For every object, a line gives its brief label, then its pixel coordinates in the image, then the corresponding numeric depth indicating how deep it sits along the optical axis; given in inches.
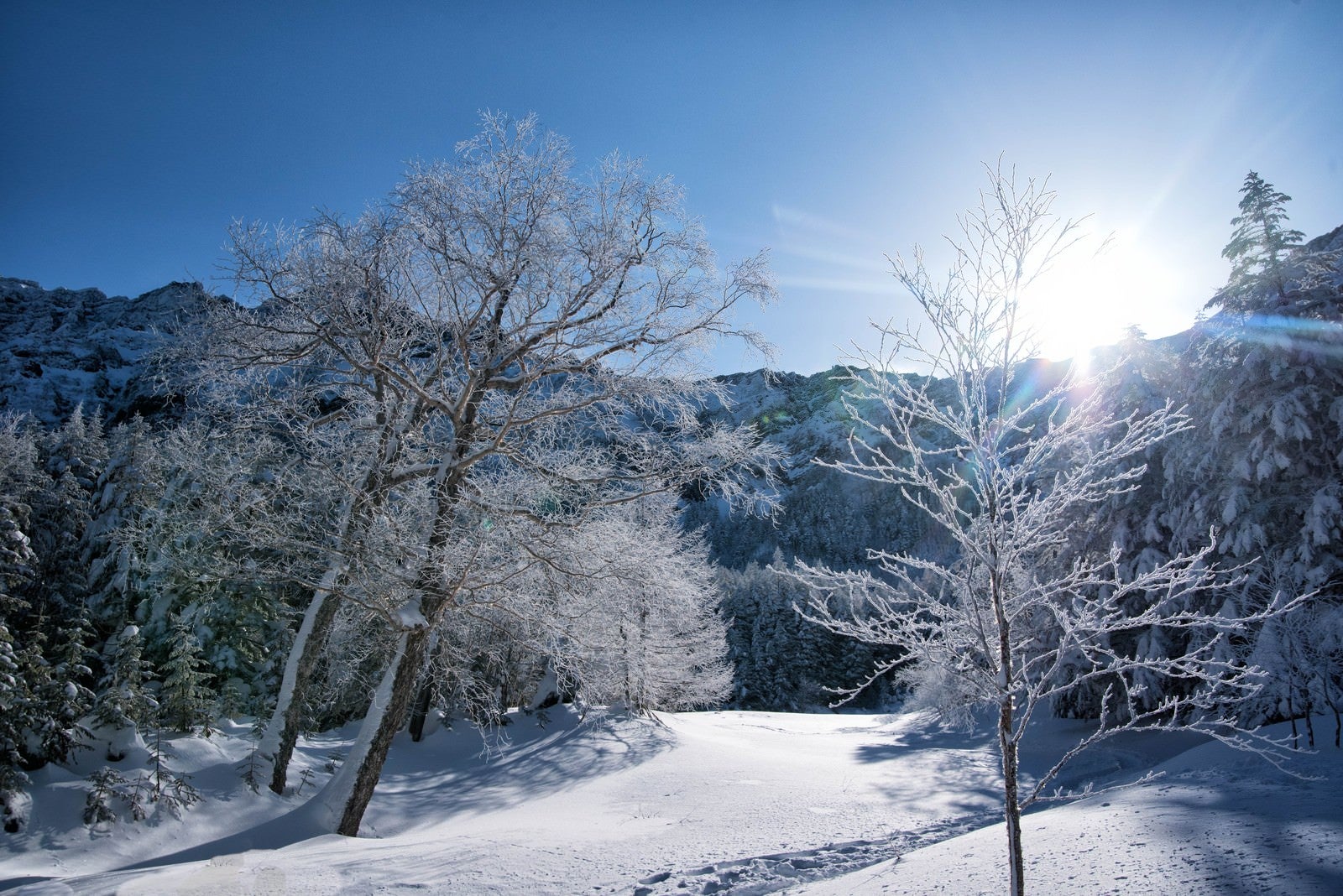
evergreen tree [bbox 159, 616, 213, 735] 362.6
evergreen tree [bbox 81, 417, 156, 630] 705.0
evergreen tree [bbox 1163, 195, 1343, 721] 412.5
